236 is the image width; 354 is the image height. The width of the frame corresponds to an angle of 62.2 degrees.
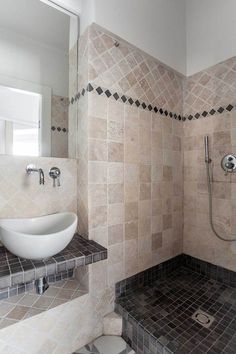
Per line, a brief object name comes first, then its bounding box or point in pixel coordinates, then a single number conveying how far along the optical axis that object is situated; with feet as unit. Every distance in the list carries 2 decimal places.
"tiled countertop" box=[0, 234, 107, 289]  2.86
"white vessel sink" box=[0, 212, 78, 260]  2.97
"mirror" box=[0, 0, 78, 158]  4.30
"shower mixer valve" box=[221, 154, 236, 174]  5.05
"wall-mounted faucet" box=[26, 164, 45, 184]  4.02
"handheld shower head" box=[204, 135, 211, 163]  5.56
